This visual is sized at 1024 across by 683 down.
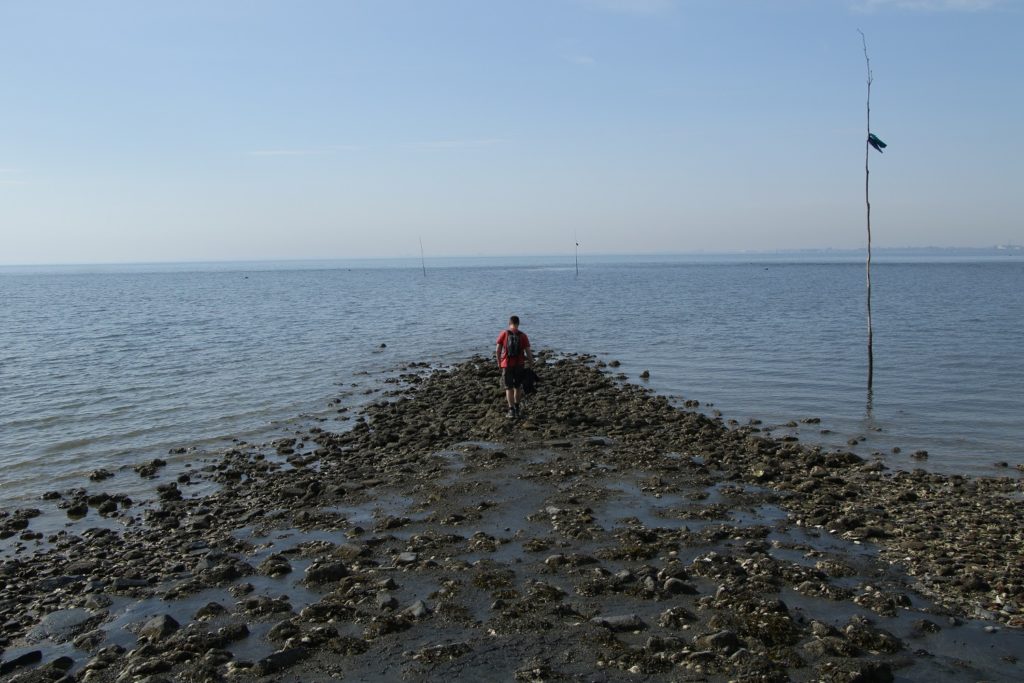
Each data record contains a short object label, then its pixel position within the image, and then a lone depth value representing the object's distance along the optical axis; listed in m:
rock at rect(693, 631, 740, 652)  7.95
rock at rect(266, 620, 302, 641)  8.62
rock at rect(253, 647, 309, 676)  7.86
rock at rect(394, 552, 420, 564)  10.65
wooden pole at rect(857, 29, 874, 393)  23.81
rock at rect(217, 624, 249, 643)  8.67
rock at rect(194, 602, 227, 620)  9.32
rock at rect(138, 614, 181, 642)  8.84
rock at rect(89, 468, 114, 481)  16.39
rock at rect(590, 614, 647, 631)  8.48
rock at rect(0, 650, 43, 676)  8.30
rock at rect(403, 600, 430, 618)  9.01
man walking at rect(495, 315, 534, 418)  19.59
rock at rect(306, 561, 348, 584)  10.22
